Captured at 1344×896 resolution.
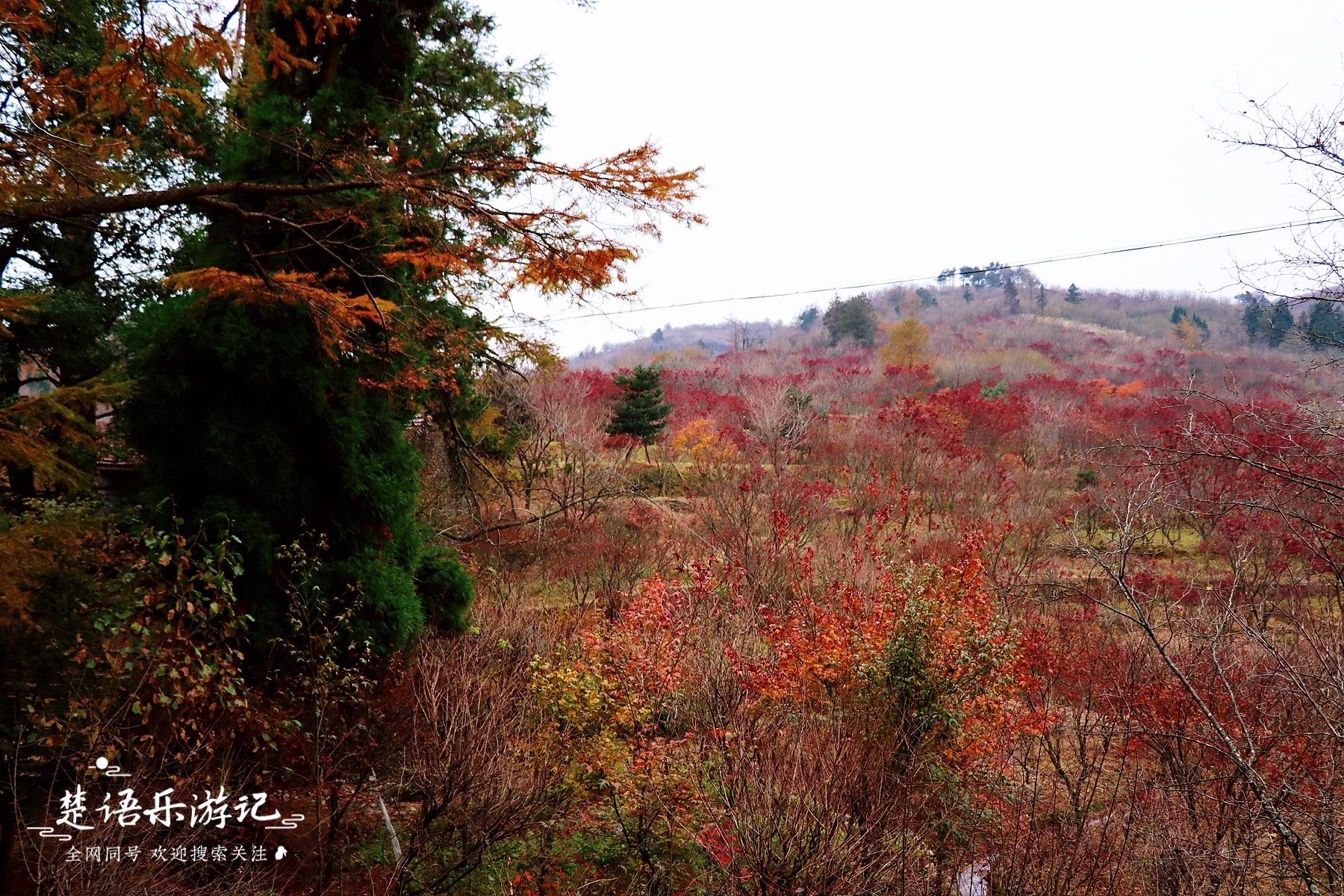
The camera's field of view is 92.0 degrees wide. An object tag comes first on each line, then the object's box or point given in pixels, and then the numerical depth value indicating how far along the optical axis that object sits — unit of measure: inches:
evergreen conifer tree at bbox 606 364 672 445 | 798.5
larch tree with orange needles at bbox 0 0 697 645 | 146.9
